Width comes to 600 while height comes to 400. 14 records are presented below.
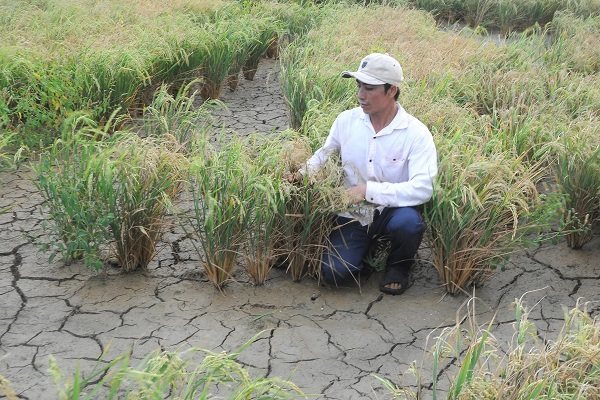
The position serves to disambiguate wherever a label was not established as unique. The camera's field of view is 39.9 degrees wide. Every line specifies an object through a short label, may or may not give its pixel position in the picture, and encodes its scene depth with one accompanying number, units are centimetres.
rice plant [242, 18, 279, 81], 763
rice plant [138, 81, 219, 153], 491
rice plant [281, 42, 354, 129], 539
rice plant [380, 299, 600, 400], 246
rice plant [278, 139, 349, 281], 370
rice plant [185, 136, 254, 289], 366
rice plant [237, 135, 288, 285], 369
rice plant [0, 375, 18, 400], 195
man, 373
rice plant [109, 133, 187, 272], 375
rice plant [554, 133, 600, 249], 420
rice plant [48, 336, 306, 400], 213
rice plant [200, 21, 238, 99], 665
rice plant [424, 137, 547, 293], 371
